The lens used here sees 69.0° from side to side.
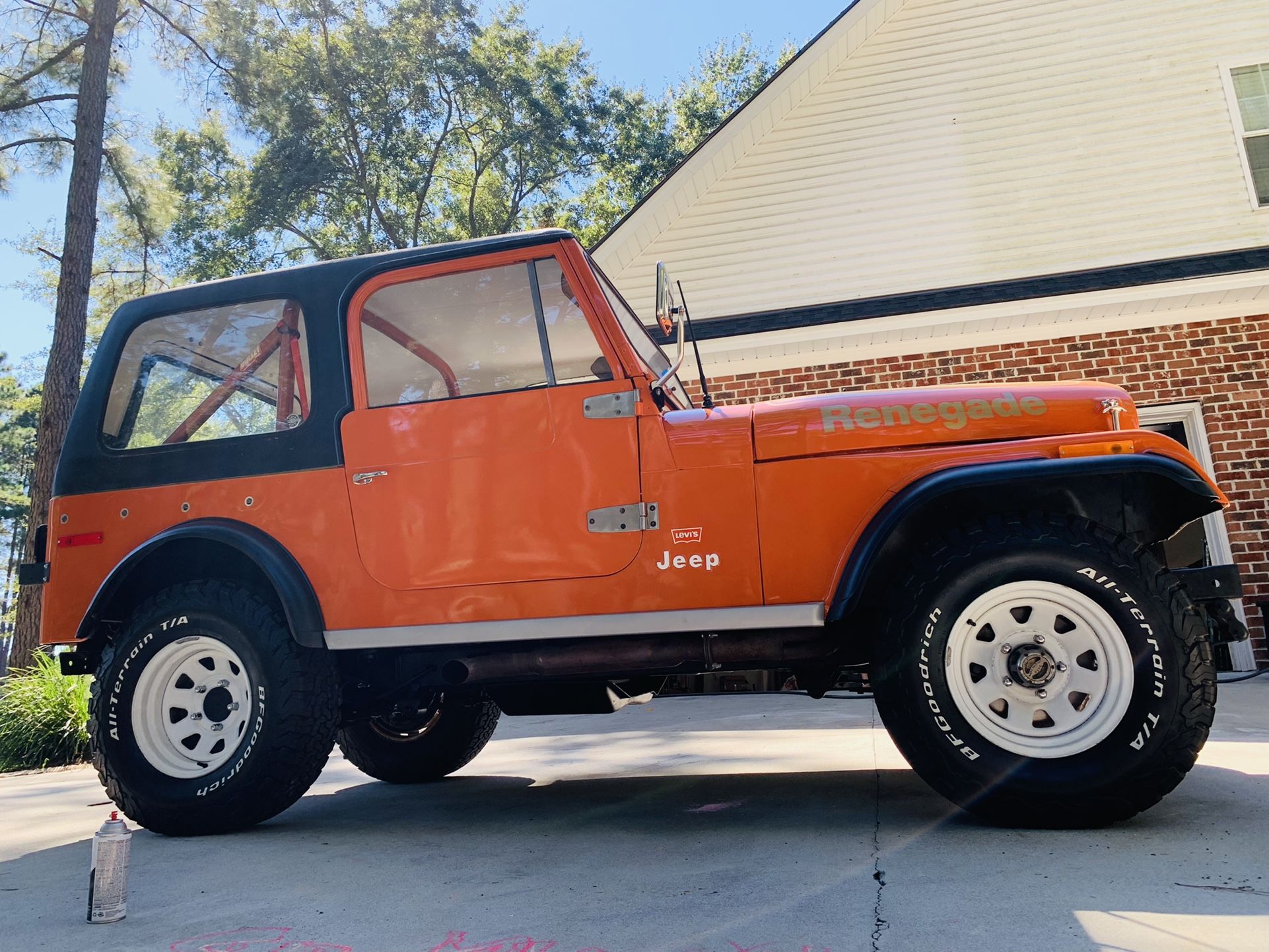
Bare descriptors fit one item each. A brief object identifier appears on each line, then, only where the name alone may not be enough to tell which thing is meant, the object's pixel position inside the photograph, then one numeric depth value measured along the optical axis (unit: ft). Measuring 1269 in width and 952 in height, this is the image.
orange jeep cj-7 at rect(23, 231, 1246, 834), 9.94
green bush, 25.81
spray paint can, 8.69
